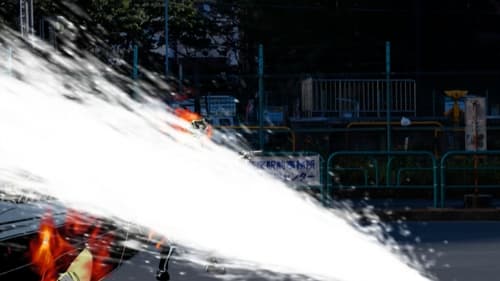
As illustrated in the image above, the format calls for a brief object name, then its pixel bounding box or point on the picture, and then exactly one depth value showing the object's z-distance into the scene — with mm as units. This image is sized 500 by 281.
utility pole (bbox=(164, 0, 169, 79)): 36438
